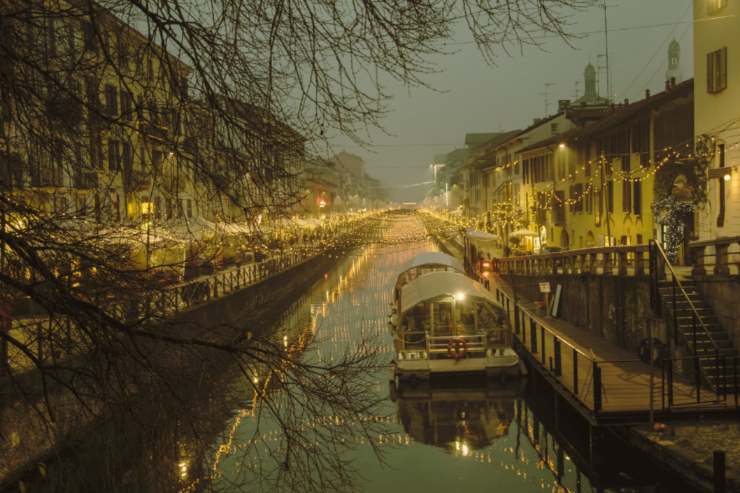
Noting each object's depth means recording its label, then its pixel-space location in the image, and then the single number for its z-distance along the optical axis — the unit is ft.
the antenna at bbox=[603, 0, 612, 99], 134.76
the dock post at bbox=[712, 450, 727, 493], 31.81
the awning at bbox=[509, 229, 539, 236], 143.74
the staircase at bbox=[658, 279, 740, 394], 45.80
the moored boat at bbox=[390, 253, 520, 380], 67.82
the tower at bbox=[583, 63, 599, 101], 311.47
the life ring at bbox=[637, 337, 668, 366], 52.75
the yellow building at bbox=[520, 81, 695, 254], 94.63
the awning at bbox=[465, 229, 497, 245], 149.48
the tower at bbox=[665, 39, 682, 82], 254.86
